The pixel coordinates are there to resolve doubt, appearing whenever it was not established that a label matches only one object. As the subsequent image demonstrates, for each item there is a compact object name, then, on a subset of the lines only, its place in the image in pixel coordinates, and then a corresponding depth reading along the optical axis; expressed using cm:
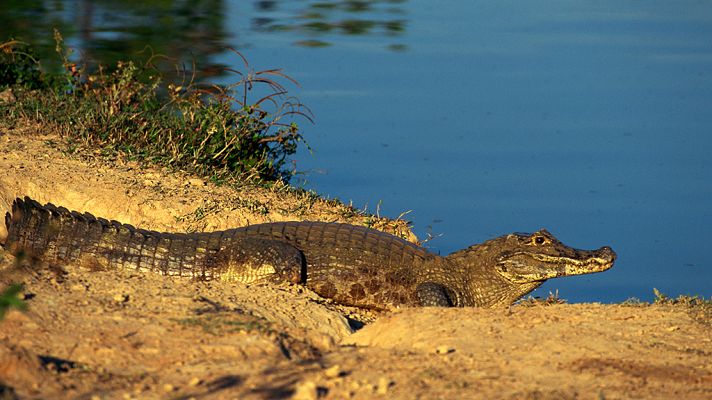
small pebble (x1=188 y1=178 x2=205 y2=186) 1878
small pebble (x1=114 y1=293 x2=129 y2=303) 1224
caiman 1513
